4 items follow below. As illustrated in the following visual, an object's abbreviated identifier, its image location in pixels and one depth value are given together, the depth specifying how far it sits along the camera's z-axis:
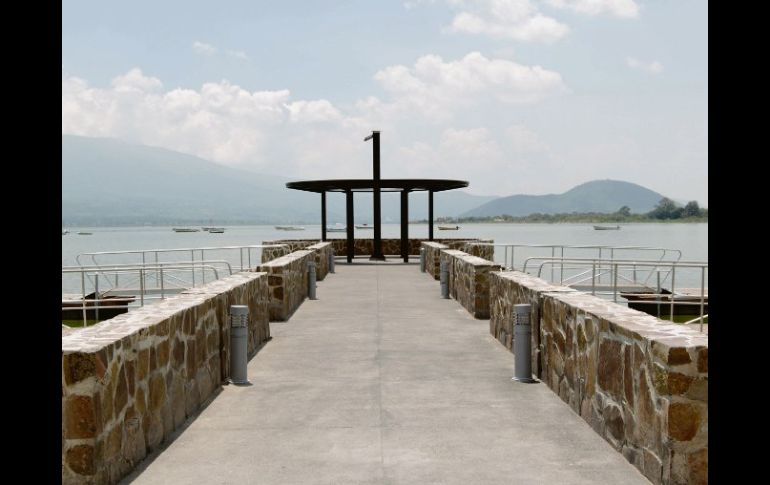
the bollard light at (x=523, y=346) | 7.64
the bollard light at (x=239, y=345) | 7.58
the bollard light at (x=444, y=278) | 16.05
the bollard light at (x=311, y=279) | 16.19
